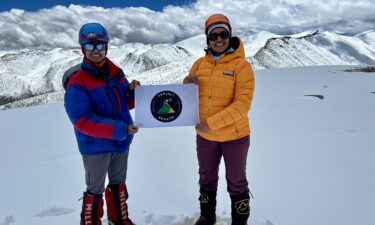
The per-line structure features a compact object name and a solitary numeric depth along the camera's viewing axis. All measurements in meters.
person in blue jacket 3.50
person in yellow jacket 3.69
